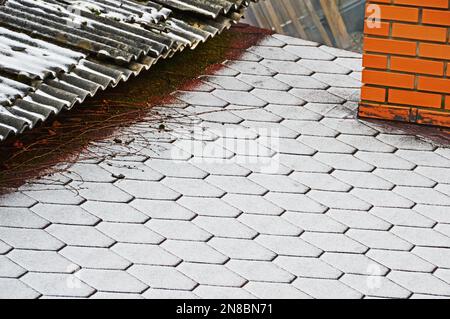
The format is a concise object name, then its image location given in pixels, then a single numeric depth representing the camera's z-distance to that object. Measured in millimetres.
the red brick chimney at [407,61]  8047
